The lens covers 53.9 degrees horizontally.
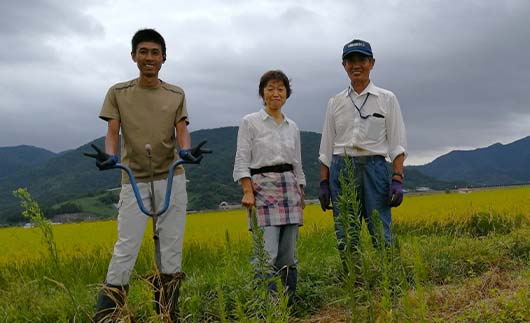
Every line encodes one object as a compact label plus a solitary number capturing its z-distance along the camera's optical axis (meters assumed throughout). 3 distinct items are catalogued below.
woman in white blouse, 3.84
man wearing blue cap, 3.84
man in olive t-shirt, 3.41
